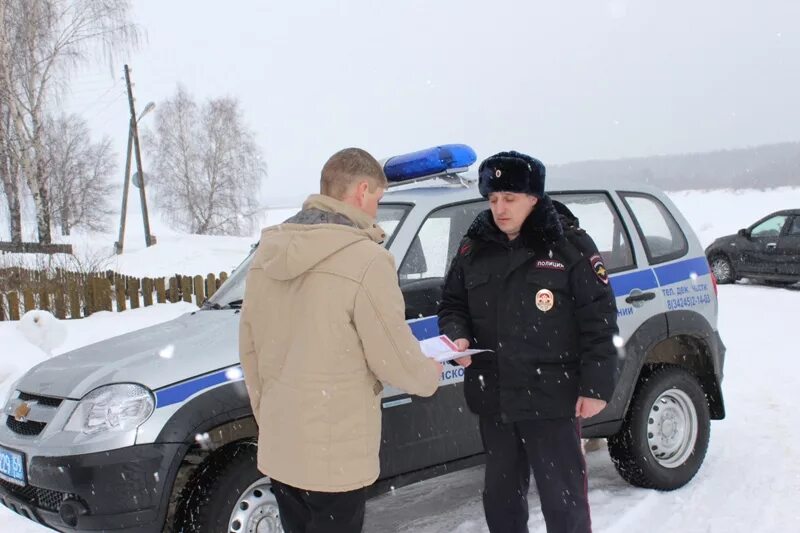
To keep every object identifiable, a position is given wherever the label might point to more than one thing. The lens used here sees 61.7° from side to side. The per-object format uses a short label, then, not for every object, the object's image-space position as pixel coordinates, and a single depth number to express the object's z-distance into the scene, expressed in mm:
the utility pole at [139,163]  26234
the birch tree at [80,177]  39000
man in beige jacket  1941
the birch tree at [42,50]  18172
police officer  2529
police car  2576
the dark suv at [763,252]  13070
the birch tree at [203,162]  37438
